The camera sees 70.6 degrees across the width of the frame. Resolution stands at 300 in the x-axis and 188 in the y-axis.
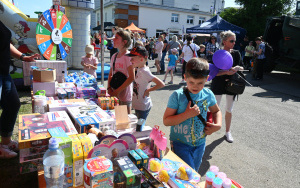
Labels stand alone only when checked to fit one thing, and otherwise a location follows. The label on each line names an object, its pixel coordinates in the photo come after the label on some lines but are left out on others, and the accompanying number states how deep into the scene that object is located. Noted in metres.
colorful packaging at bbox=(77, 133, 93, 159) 1.40
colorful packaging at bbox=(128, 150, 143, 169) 1.40
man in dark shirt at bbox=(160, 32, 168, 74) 11.24
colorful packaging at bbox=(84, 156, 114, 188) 1.18
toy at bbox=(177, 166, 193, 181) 1.48
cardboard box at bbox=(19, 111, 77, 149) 1.48
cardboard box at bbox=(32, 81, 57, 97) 3.13
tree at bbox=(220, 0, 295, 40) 21.48
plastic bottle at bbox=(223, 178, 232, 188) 1.24
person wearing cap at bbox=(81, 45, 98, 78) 5.23
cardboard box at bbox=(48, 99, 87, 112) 2.30
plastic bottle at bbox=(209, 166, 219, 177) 1.38
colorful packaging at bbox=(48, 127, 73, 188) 1.32
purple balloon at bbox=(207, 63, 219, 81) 3.10
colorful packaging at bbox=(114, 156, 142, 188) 1.21
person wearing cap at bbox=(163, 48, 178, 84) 8.44
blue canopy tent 12.00
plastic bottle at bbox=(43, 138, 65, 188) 1.23
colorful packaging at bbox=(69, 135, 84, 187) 1.37
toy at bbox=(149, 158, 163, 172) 1.53
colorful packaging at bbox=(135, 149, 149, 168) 1.42
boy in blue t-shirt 1.75
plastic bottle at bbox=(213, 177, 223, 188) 1.24
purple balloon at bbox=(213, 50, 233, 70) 2.99
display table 1.37
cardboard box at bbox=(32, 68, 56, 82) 3.16
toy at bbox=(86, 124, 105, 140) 1.74
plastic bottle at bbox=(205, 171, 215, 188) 1.32
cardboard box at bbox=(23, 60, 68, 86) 4.09
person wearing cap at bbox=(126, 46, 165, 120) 2.64
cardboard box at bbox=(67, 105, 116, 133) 1.89
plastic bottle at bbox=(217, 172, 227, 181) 1.31
